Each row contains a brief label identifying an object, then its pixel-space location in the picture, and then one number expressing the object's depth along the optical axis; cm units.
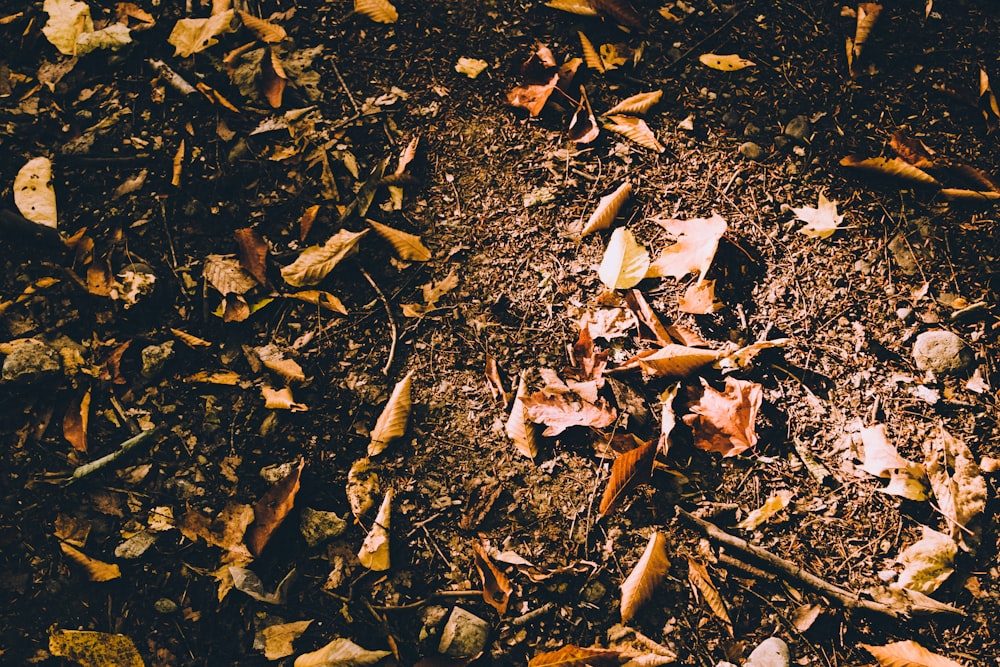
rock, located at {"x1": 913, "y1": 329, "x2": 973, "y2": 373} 85
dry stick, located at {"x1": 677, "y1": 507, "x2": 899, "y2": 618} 80
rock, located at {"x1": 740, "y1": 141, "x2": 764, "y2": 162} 91
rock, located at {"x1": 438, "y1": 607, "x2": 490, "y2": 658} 79
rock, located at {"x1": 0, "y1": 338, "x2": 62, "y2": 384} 84
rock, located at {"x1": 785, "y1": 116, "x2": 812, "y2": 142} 91
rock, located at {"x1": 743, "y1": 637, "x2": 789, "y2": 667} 79
